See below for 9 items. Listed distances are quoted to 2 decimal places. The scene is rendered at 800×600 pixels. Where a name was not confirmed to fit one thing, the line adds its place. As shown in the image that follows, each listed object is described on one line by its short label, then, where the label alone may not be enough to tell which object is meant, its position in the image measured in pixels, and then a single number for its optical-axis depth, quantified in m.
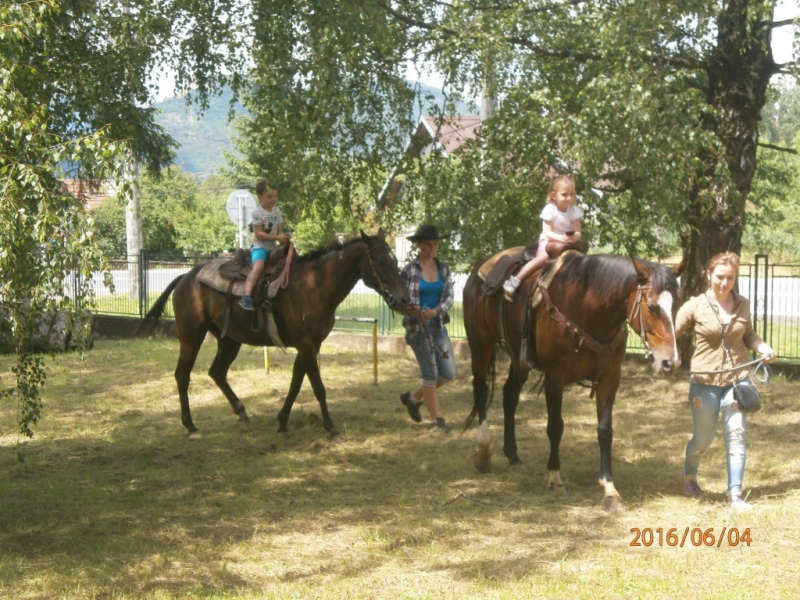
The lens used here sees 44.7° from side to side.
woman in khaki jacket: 6.50
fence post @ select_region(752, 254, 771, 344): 13.27
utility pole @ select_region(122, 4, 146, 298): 9.77
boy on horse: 9.76
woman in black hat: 9.52
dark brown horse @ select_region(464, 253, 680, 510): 6.21
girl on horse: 7.64
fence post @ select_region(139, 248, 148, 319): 20.80
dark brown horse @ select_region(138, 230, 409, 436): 9.25
